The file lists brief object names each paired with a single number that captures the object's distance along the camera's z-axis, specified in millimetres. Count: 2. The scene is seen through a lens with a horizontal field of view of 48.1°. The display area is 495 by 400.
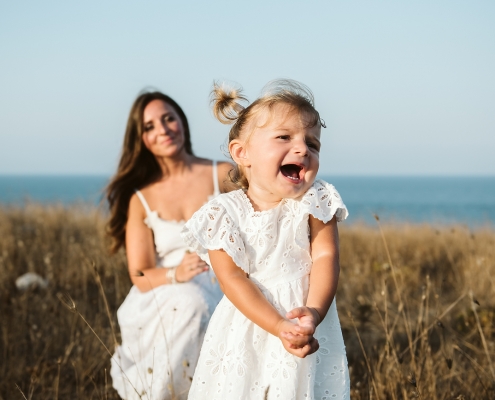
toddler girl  1994
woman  3270
